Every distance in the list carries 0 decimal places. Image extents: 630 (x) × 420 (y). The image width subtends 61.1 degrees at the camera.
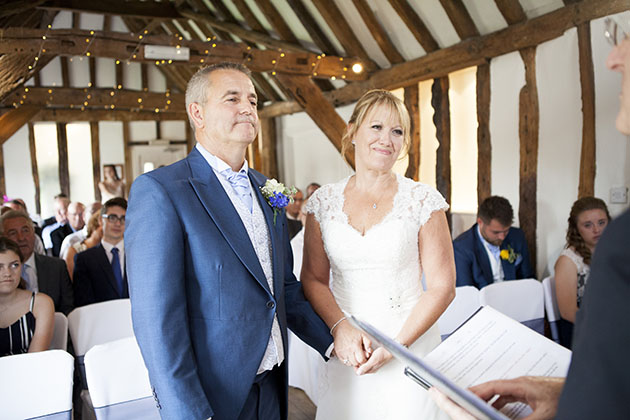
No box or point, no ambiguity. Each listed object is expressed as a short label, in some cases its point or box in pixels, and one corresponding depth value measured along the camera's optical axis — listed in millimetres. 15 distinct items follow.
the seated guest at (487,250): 4309
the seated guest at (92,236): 4840
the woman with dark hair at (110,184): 12969
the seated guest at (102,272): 3912
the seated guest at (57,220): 6947
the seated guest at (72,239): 5091
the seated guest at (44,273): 3697
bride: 2023
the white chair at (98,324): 3109
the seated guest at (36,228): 4762
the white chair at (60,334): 3027
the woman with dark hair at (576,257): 3562
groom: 1470
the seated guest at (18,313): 2791
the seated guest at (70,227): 6352
